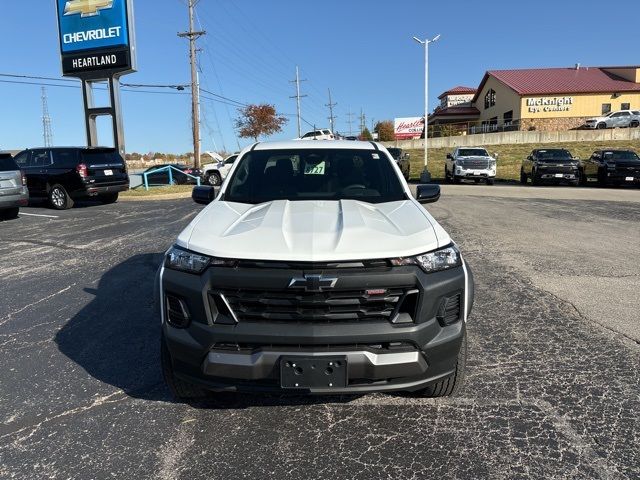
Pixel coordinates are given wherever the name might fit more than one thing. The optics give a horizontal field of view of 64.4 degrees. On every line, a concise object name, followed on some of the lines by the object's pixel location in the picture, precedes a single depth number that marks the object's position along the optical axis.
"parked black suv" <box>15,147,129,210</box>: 14.80
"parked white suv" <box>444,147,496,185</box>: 23.39
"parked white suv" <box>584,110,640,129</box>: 42.59
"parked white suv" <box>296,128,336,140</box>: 36.66
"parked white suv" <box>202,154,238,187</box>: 24.64
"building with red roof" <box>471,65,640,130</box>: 50.53
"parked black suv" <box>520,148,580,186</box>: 22.00
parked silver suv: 11.95
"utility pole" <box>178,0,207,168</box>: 30.69
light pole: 34.53
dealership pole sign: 20.12
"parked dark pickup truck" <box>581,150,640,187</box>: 21.08
